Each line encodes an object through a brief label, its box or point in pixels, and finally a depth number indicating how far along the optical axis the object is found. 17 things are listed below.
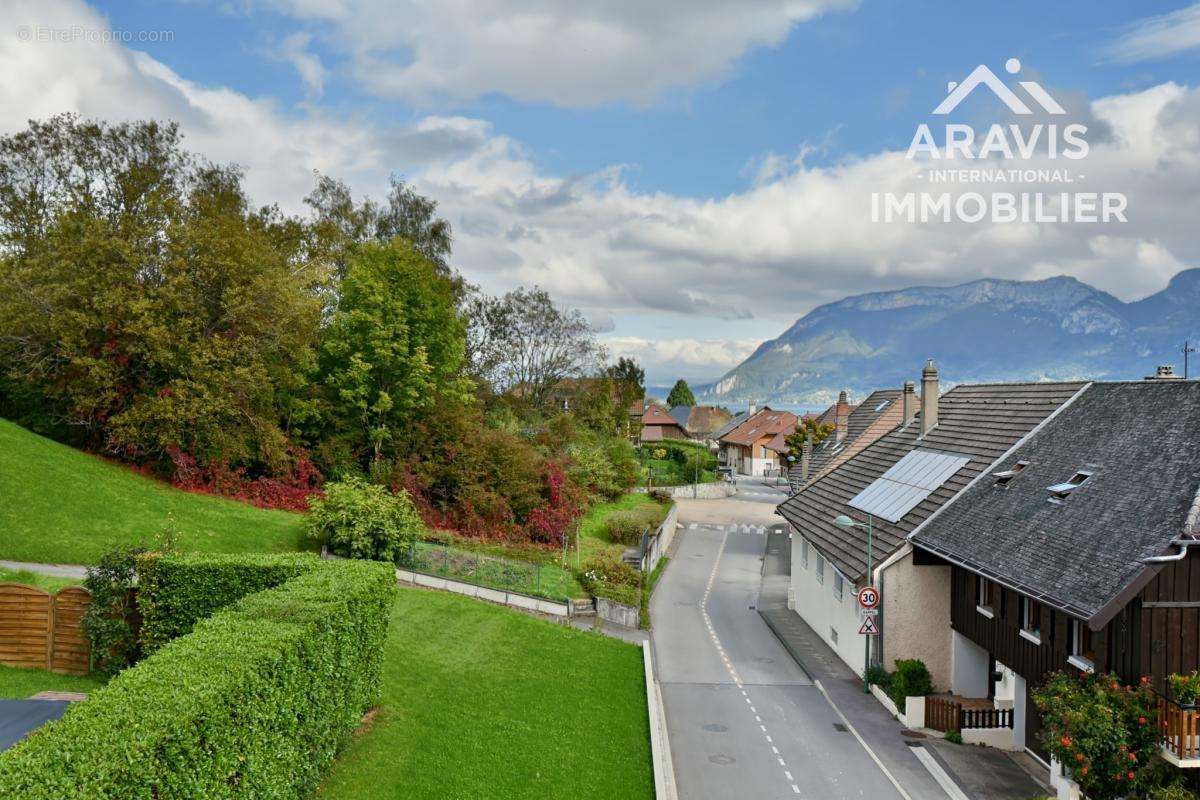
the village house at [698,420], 139.88
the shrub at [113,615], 16.45
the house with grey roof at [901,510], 22.61
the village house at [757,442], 100.50
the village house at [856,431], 36.34
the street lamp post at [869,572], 22.19
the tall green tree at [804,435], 74.44
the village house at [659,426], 115.12
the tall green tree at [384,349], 39.16
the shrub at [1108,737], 13.96
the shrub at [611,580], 29.38
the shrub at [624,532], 45.62
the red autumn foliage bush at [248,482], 33.41
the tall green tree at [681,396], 165.50
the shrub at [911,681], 20.97
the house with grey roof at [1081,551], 14.80
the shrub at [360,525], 27.59
